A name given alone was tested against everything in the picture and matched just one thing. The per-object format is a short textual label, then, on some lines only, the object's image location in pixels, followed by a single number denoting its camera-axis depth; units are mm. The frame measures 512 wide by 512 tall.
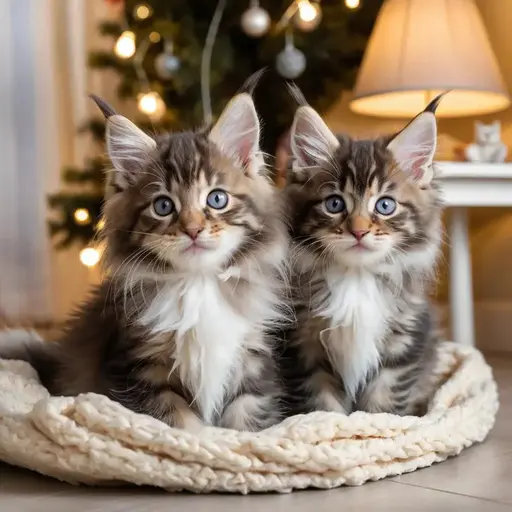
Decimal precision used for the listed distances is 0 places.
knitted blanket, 1189
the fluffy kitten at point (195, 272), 1310
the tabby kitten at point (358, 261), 1415
